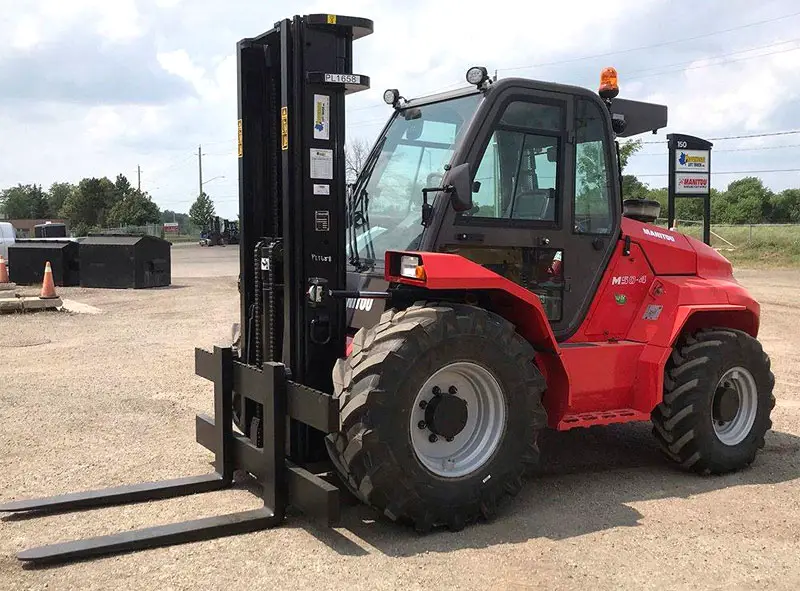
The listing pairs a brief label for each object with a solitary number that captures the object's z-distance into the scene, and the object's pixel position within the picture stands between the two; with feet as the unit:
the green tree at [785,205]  271.90
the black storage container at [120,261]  61.98
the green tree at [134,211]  255.29
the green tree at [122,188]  272.80
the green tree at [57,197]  351.67
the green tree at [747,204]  263.70
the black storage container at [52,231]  99.86
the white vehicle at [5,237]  75.24
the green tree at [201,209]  270.67
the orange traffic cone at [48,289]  47.19
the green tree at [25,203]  342.03
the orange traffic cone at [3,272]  59.41
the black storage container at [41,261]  63.21
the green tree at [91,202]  271.90
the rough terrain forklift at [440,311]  13.52
